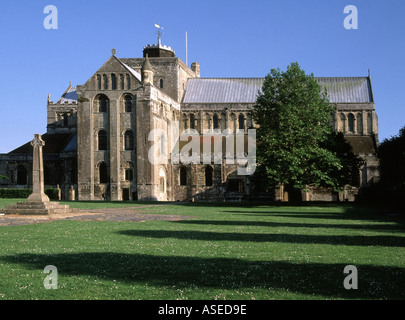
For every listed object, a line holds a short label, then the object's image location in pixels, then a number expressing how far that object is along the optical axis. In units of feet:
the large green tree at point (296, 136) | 142.72
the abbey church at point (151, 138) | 197.88
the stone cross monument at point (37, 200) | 95.04
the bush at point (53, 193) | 192.95
